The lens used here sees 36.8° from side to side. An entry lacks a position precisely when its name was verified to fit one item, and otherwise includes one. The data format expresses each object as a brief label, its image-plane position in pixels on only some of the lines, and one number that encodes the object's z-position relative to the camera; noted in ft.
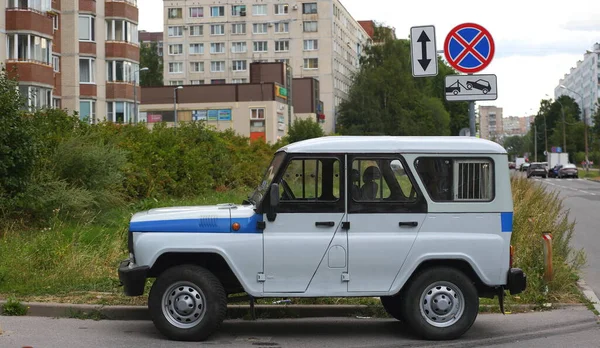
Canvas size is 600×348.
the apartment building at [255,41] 367.86
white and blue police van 28.32
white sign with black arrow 41.57
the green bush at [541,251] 36.22
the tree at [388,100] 312.50
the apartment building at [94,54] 187.83
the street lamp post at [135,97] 202.12
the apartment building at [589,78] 550.77
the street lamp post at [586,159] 296.69
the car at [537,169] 278.38
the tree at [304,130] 245.65
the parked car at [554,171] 284.37
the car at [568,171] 267.61
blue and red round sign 39.47
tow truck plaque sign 39.22
